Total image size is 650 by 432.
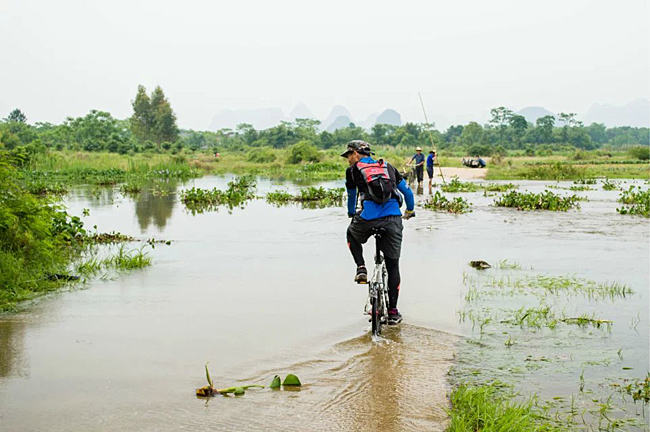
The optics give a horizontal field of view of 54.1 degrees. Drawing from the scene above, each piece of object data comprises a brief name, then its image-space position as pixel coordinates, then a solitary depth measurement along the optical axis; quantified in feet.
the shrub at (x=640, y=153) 176.24
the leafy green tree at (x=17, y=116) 347.60
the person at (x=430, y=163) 81.58
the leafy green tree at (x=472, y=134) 335.06
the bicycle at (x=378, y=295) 20.27
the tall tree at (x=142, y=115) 299.58
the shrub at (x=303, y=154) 180.34
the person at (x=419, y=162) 80.54
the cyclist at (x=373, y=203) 20.42
